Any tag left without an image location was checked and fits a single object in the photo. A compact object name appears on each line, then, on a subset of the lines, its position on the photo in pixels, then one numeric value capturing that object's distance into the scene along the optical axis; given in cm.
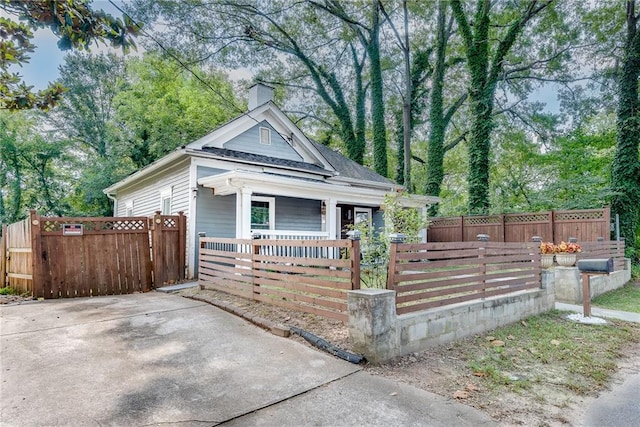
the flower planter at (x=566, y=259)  765
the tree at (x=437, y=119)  1853
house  891
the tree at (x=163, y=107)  1664
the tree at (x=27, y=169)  1758
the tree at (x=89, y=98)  2166
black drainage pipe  354
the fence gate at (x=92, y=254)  654
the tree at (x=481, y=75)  1585
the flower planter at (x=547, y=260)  795
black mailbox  542
